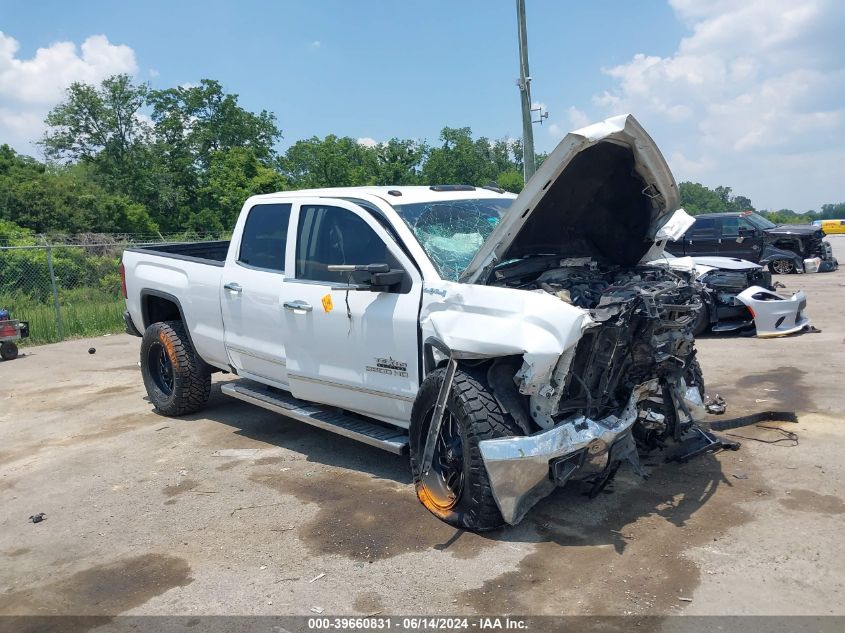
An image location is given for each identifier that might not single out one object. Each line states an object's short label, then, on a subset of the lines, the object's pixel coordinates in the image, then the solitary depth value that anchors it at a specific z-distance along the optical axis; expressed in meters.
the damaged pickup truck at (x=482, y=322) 3.97
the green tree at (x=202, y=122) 50.03
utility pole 14.73
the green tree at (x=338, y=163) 40.59
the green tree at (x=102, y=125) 50.56
